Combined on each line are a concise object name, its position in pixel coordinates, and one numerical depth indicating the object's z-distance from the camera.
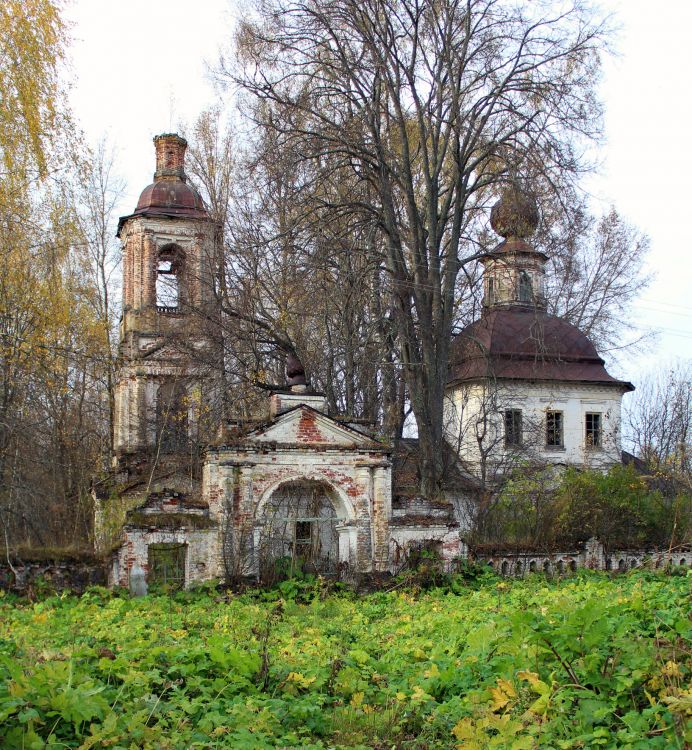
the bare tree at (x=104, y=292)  31.14
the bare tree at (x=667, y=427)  39.72
